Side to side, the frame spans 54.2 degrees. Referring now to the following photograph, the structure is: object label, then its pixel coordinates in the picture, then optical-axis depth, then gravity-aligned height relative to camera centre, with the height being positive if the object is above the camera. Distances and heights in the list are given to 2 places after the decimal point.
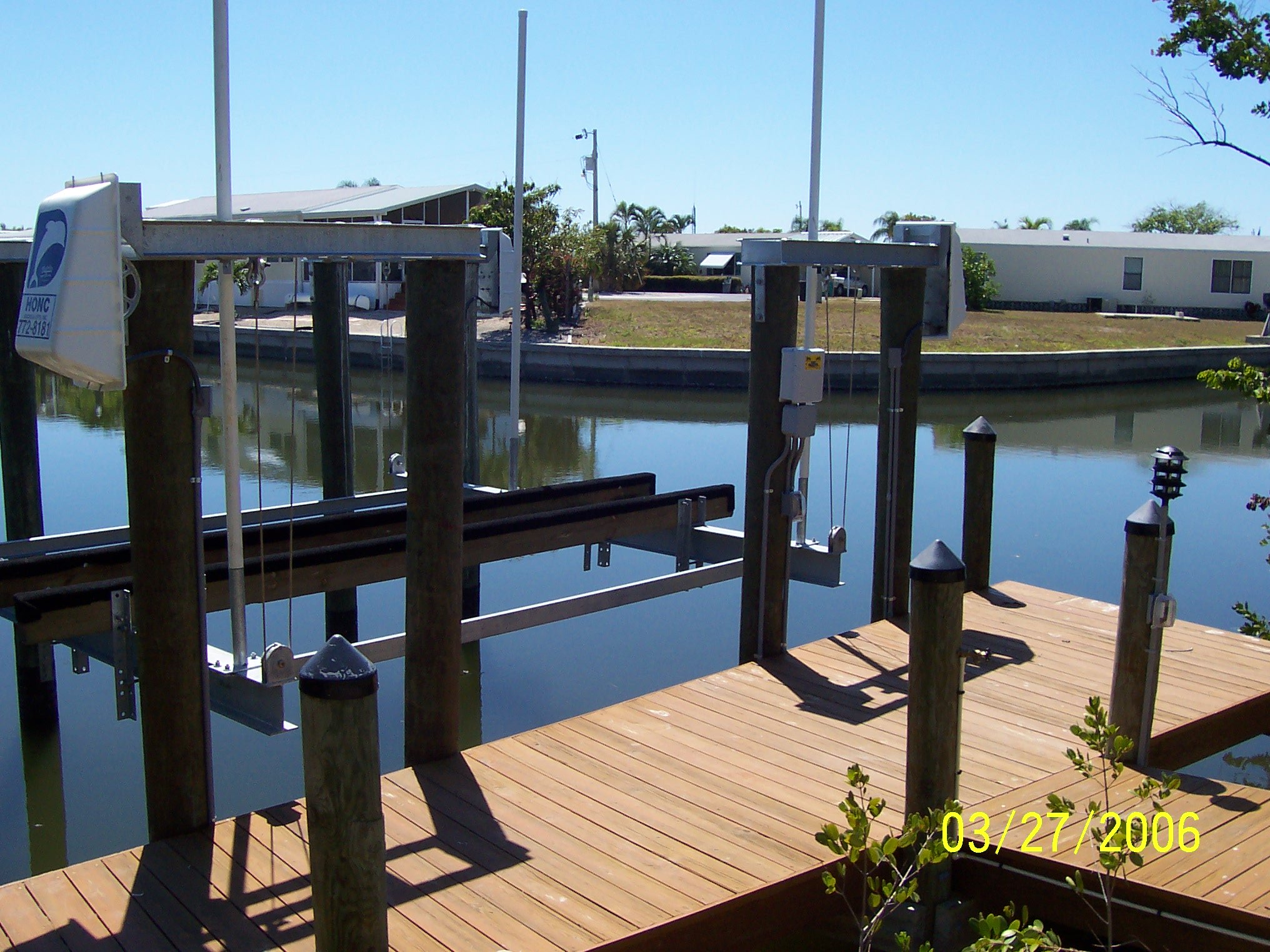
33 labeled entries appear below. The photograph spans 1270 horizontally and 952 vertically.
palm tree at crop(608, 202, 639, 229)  54.91 +3.43
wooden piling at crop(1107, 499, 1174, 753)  4.92 -1.30
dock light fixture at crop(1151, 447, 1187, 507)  4.86 -0.69
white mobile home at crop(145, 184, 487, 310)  32.16 +2.11
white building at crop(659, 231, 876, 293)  50.06 +1.70
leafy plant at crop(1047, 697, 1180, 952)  2.84 -1.25
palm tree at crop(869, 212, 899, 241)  53.67 +3.12
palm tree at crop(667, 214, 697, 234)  65.19 +3.55
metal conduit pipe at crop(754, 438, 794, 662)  6.04 -1.36
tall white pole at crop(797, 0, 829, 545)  7.15 +0.88
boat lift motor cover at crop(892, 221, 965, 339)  6.77 +0.07
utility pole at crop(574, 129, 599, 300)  46.99 +4.42
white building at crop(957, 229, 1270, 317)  41.38 +0.73
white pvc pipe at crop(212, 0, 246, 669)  4.67 -0.09
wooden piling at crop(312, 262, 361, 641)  9.13 -0.71
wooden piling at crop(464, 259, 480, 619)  9.23 -1.13
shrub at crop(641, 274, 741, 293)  44.44 +0.23
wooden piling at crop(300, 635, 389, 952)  2.82 -1.16
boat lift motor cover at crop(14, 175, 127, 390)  3.55 -0.04
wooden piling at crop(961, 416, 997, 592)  7.31 -1.25
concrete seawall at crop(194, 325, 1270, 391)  26.64 -1.65
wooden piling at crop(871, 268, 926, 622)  6.89 -0.75
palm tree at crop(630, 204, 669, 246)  56.53 +3.33
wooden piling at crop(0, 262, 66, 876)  6.54 -2.09
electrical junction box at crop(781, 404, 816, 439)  5.96 -0.62
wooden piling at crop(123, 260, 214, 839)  4.12 -0.89
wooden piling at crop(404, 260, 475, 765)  4.79 -0.66
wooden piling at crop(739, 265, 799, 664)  5.94 -0.88
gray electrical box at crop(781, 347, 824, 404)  5.88 -0.40
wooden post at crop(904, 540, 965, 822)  4.20 -1.27
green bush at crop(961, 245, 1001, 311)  39.53 +0.42
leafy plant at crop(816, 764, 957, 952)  2.57 -1.17
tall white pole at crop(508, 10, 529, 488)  11.00 +0.62
